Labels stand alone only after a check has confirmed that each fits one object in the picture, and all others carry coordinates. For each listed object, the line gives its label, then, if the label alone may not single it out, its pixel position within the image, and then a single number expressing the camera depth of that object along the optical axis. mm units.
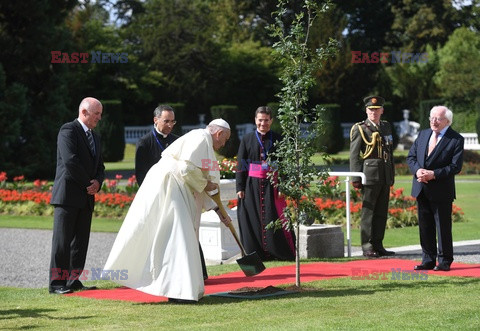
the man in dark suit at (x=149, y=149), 10914
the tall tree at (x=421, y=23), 55781
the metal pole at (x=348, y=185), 12680
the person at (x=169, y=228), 8953
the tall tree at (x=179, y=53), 49000
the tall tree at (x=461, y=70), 46219
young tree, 9742
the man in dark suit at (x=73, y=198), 9977
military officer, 12844
